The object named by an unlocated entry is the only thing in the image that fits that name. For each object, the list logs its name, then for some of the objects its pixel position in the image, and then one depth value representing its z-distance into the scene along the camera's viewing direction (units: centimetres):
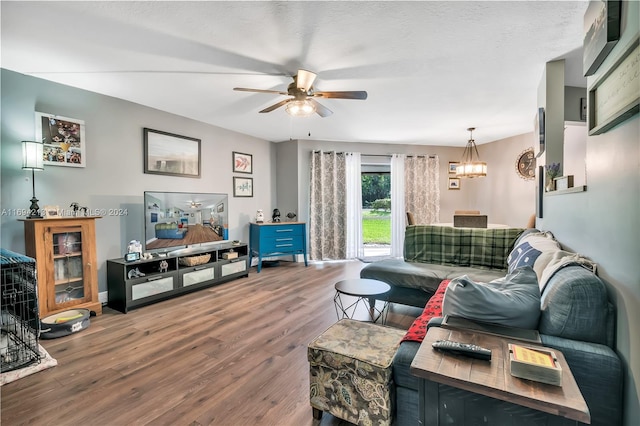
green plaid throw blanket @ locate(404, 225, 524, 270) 318
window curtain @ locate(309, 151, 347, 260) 572
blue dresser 501
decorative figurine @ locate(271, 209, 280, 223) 543
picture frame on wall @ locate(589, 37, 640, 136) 99
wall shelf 156
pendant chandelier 473
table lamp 255
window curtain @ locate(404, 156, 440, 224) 617
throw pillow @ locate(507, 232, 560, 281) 180
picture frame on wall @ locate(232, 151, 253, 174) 497
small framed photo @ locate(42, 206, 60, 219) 270
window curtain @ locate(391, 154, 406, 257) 614
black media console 313
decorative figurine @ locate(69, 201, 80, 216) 301
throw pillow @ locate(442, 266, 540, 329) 130
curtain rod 613
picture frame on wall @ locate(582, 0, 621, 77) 110
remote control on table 103
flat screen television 355
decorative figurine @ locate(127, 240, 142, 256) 329
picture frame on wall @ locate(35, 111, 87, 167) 288
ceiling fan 246
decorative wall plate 525
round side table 237
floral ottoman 138
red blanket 149
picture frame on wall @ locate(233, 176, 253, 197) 500
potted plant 228
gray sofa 111
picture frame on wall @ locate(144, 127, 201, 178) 373
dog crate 213
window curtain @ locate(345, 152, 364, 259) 594
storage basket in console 373
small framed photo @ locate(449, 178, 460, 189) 648
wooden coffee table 84
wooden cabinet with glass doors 265
